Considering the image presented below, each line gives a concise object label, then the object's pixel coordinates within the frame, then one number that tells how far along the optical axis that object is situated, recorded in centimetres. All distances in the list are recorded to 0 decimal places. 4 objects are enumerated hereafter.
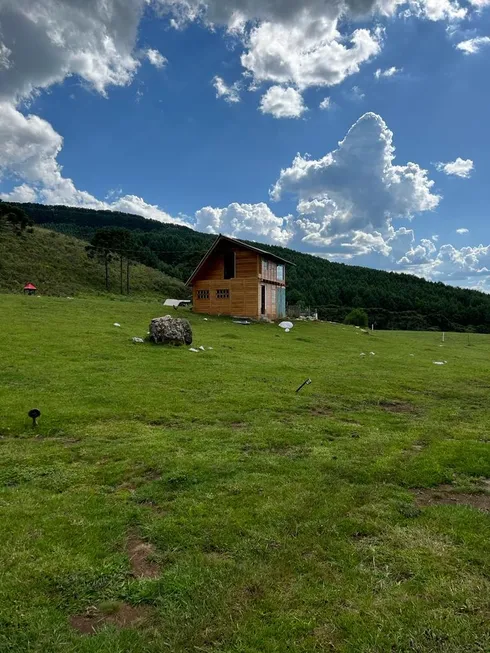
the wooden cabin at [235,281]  4444
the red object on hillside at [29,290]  4984
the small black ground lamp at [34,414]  1038
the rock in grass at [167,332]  2348
